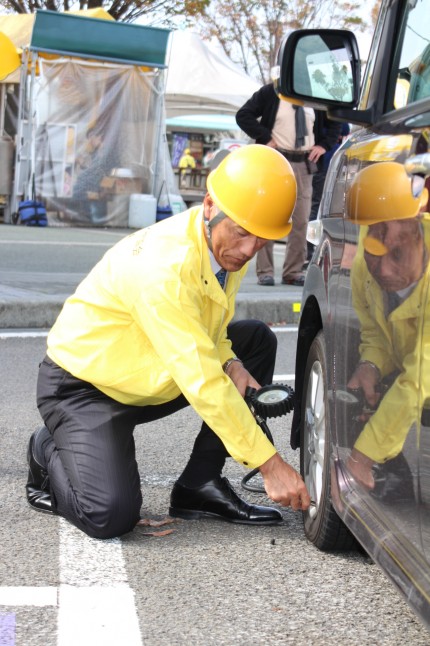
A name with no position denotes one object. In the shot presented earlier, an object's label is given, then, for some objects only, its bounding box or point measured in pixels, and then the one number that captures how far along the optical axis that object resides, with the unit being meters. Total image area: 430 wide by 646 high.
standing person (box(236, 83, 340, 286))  9.08
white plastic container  16.92
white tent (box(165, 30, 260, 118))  21.12
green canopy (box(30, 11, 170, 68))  15.55
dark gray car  2.26
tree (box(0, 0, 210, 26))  25.48
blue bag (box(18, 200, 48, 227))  16.09
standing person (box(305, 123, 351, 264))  10.60
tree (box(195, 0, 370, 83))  32.56
